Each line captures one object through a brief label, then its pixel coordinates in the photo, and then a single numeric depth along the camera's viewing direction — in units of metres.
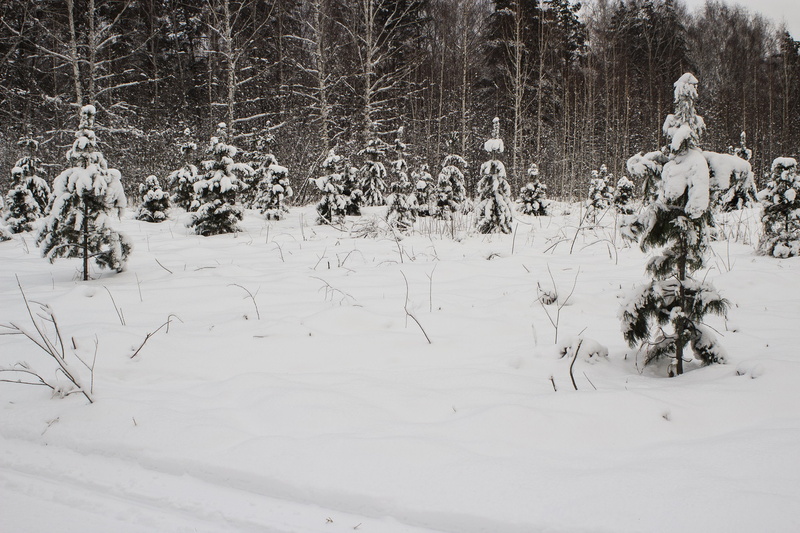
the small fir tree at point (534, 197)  14.65
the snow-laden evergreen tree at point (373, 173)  13.08
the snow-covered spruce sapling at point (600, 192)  14.83
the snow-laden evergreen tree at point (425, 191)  13.25
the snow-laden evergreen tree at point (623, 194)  12.67
